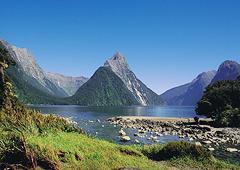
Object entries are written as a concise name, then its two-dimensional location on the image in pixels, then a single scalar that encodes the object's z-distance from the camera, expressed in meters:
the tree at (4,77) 21.88
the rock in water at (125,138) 34.75
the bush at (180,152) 14.85
